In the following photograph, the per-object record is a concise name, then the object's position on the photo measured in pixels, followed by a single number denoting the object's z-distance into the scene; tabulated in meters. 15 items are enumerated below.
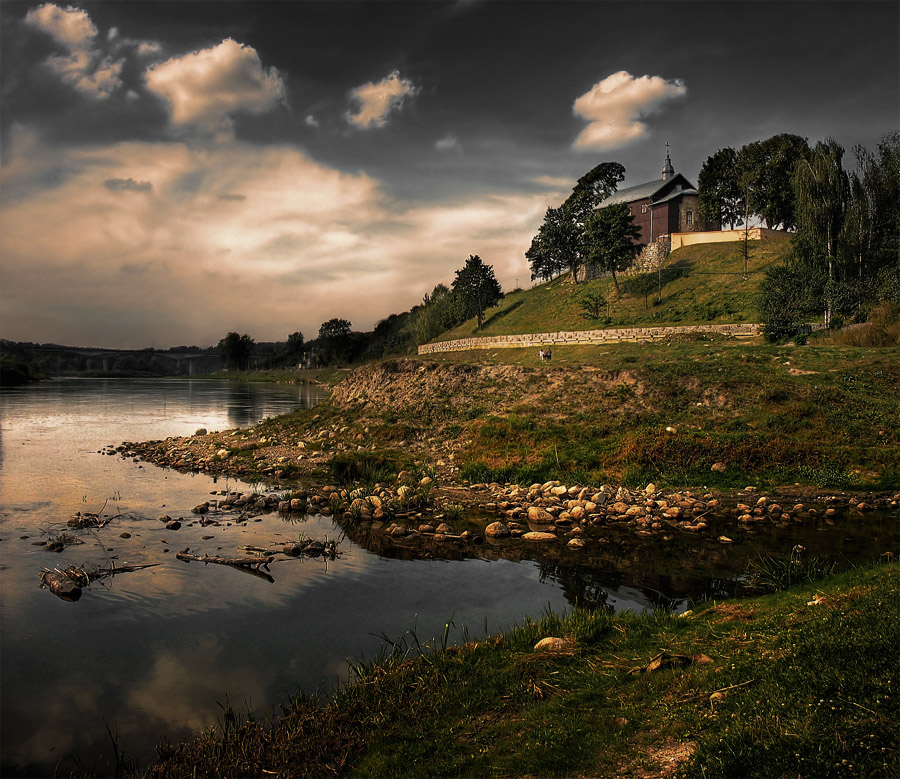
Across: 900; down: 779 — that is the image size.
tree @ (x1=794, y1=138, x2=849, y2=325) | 51.69
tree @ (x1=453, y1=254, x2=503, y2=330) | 96.38
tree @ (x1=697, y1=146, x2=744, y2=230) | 89.12
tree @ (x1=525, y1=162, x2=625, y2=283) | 107.69
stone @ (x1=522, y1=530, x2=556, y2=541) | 18.00
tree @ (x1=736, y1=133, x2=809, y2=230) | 81.19
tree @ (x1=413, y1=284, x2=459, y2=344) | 106.19
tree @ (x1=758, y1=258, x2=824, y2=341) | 49.22
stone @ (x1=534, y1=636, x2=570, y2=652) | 9.65
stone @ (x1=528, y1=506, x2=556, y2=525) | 19.72
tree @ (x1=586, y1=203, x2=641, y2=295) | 84.50
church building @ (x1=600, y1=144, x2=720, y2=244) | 101.25
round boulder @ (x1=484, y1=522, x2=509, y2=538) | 18.47
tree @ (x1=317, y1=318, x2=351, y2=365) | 168.38
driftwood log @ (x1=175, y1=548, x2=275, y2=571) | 15.97
